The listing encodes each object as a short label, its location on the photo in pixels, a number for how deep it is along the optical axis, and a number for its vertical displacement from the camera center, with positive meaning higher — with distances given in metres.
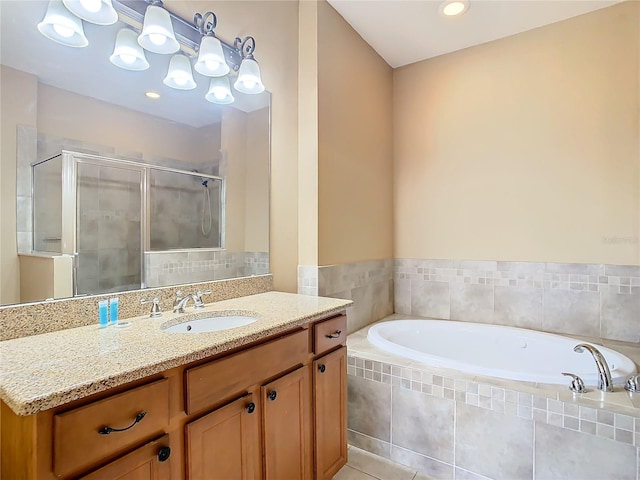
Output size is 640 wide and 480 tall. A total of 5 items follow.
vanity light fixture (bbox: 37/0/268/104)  1.28 +0.92
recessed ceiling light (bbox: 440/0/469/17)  2.22 +1.57
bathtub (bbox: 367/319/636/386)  1.76 -0.70
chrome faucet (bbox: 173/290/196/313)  1.49 -0.26
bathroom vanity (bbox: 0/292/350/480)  0.74 -0.45
